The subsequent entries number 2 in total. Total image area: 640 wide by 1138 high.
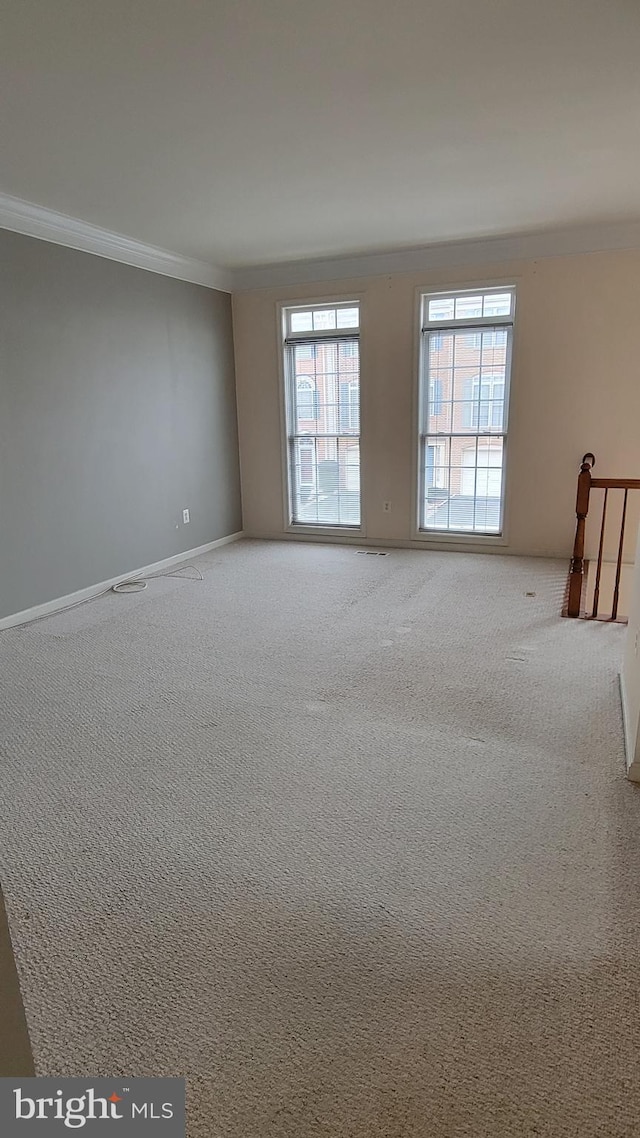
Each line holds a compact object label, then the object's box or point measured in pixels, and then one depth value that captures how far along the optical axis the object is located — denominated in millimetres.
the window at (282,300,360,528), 5752
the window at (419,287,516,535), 5223
